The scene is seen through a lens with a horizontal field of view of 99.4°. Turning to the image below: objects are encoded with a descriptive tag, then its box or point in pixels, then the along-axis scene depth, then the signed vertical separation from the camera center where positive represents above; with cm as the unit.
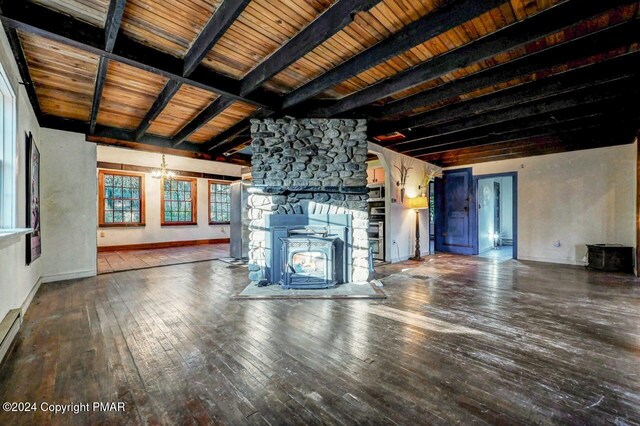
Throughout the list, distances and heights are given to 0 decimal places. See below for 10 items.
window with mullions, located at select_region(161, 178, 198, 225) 926 +36
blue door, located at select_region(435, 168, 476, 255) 766 -4
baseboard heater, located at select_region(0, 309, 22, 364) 213 -101
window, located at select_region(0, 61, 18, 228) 252 +48
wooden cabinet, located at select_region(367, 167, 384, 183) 682 +92
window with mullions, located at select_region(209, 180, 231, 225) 1032 +38
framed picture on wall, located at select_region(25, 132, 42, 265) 328 +19
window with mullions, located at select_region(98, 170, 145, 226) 813 +43
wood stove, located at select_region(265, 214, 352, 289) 395 -57
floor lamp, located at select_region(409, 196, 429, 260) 649 +14
